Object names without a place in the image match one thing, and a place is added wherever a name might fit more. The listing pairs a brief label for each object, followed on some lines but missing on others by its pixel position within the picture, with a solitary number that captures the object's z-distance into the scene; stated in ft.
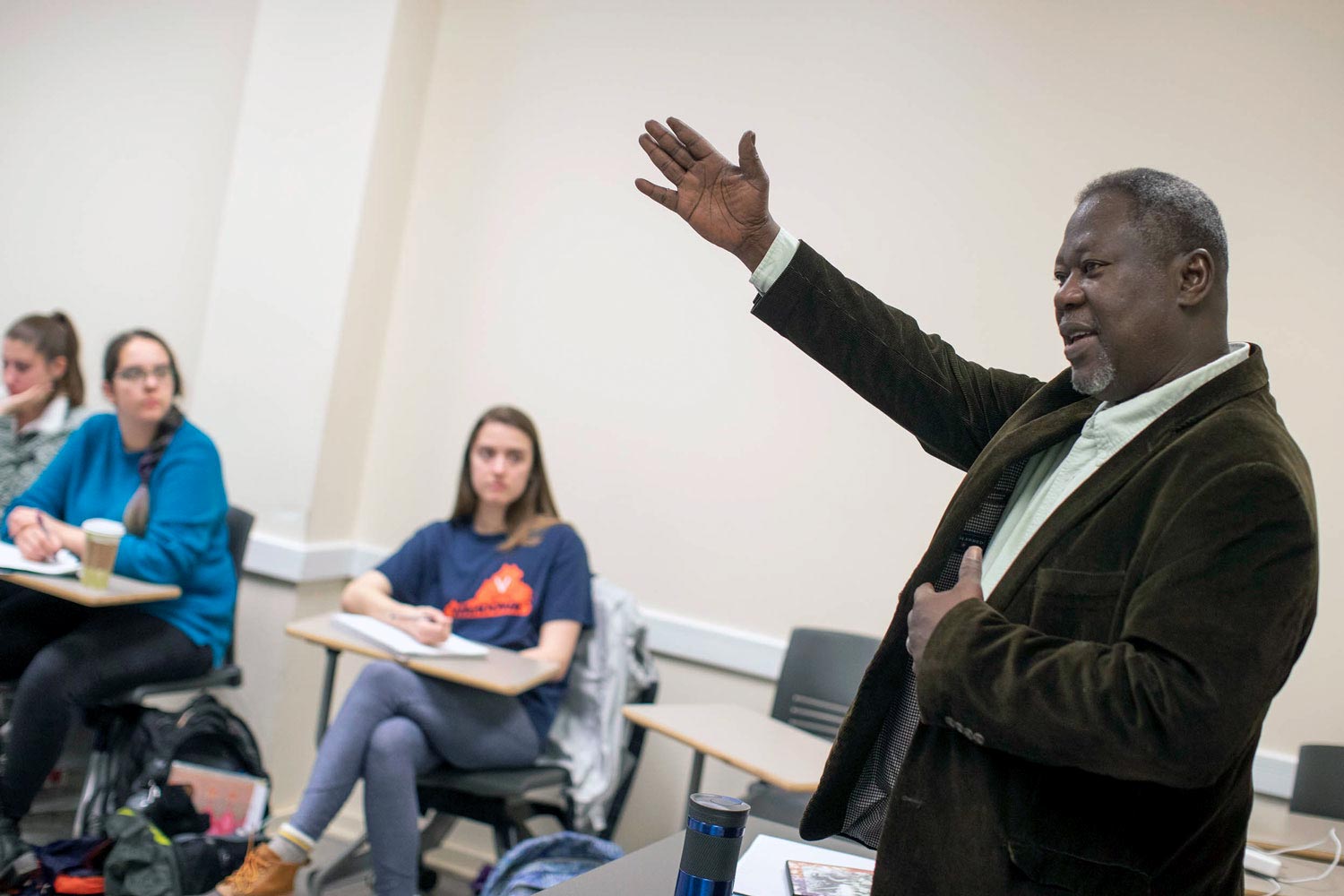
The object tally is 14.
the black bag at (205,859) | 9.01
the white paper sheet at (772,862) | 4.21
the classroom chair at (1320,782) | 8.95
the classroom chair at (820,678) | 10.07
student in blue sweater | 9.49
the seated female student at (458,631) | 9.07
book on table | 4.23
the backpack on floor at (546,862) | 7.48
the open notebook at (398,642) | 8.91
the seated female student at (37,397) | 11.84
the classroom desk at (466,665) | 8.53
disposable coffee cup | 9.20
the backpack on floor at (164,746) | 9.72
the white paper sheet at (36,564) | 9.16
